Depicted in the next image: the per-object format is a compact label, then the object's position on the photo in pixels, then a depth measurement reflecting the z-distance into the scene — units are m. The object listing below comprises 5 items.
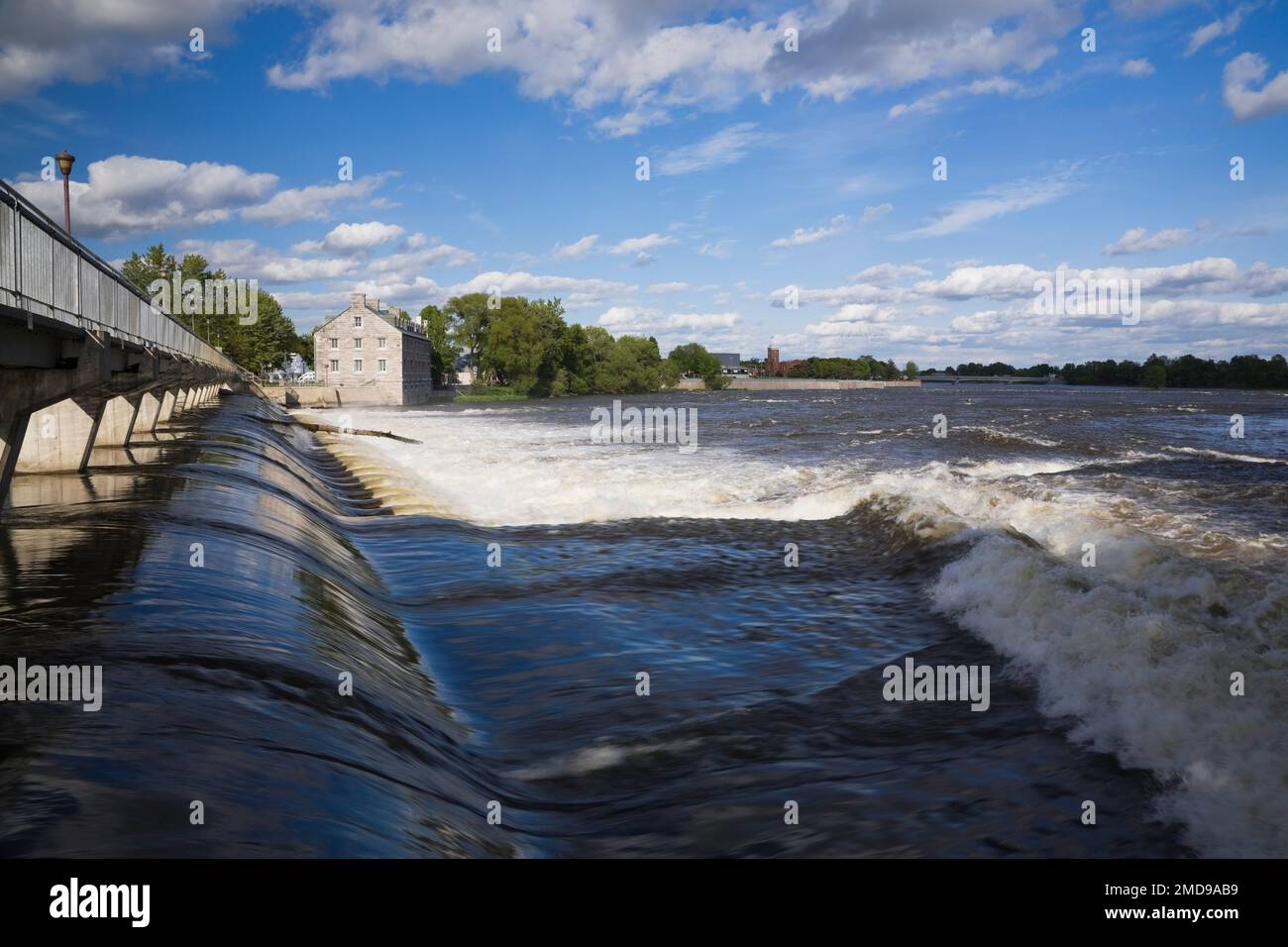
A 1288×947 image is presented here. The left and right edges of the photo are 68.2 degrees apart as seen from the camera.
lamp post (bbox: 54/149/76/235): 26.89
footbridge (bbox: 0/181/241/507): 11.28
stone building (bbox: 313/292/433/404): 112.44
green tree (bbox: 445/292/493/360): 149.12
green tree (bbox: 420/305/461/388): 154.75
